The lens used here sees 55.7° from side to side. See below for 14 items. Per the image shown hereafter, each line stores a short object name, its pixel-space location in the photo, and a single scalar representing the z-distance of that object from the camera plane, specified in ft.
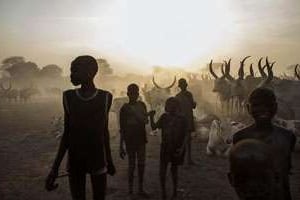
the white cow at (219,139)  19.64
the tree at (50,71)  128.16
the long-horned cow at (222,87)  35.03
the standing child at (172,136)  11.83
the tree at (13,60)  121.11
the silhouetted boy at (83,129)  7.42
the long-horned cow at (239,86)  33.14
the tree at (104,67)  121.09
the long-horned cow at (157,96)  35.82
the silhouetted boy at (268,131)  5.95
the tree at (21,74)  120.10
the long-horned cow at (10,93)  65.06
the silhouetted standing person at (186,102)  16.81
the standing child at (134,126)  12.48
